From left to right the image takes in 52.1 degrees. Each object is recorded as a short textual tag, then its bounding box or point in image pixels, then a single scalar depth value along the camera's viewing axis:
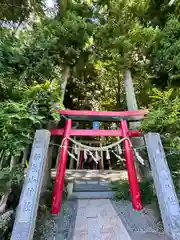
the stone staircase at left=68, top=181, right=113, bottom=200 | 5.14
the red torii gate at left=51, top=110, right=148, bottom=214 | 4.24
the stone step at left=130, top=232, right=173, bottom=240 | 3.23
